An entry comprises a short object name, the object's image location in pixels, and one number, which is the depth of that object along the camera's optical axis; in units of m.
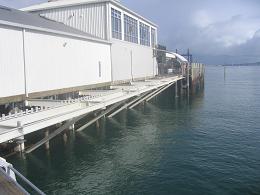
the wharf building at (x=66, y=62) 13.82
